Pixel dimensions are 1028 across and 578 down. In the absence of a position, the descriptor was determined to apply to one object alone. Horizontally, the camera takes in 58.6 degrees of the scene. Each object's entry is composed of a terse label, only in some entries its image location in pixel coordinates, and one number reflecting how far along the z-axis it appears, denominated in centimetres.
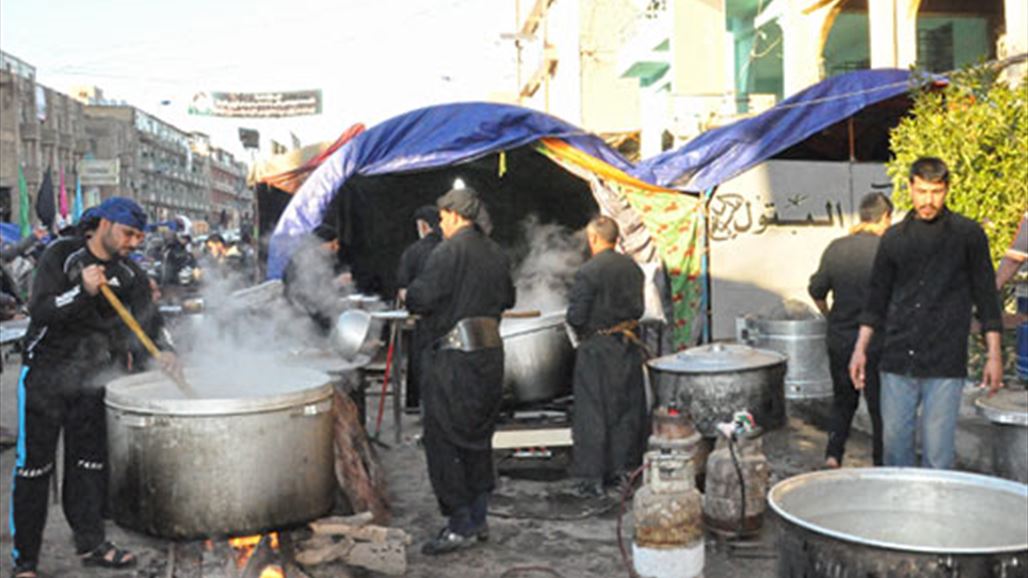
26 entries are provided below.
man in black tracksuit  447
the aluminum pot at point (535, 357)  661
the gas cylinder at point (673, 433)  530
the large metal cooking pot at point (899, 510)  267
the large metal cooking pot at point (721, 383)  633
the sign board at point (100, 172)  3984
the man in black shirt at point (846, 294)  607
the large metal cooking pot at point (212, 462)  362
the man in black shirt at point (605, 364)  627
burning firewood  469
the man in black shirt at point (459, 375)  517
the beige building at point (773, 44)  1547
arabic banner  2806
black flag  1443
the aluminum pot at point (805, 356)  885
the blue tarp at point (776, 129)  874
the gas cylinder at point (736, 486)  522
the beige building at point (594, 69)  2853
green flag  1894
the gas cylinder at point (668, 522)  448
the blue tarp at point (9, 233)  1897
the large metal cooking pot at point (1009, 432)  388
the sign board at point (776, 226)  994
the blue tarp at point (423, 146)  959
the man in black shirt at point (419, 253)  776
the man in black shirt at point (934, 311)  419
